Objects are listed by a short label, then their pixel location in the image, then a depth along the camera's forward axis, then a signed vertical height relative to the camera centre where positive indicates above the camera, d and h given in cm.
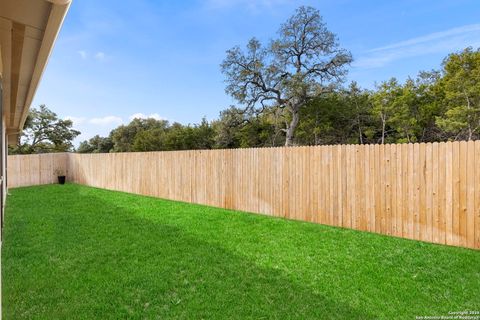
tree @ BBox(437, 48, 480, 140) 1673 +322
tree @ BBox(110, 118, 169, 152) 3638 +301
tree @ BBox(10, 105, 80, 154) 2614 +214
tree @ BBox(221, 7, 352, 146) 2156 +629
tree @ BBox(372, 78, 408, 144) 2128 +340
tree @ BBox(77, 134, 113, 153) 3847 +150
